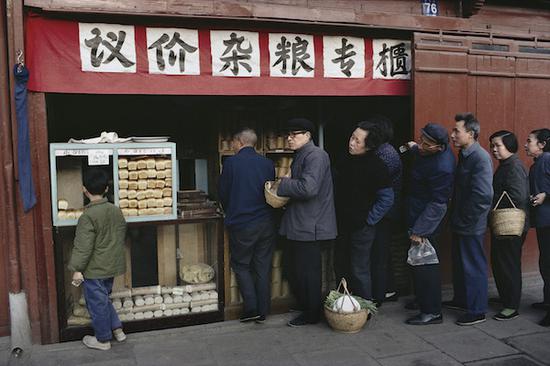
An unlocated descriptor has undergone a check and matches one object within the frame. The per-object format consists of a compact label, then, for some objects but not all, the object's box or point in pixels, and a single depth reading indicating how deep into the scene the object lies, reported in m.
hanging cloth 4.89
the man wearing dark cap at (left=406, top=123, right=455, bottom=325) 5.41
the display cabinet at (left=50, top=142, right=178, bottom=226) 5.26
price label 5.20
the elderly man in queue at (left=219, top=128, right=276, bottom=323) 5.58
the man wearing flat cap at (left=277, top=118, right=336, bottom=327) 5.34
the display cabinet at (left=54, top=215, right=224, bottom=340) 5.55
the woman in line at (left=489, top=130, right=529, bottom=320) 5.70
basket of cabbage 5.36
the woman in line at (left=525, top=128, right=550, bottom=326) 5.86
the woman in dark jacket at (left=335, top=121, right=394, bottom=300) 5.55
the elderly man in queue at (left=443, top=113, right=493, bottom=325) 5.43
